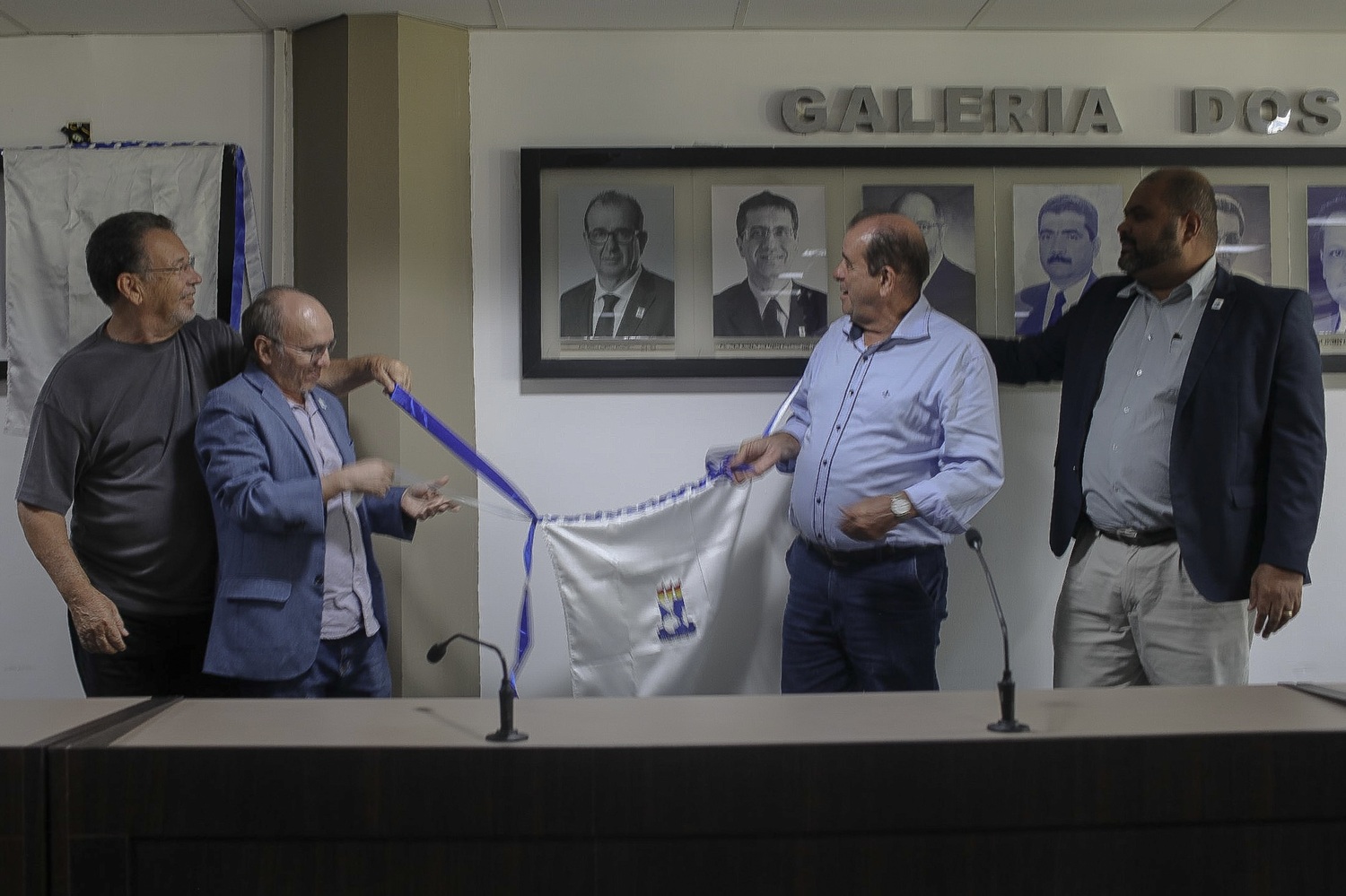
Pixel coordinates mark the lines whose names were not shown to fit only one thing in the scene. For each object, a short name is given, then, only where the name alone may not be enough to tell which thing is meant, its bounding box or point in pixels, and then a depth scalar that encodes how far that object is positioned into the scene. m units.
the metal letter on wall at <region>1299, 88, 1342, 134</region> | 3.01
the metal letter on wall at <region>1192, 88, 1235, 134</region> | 3.01
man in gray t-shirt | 2.21
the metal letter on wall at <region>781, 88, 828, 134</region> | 2.99
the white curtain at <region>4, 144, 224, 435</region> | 2.96
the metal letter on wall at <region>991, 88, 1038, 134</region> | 2.99
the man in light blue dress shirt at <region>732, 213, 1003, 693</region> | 2.37
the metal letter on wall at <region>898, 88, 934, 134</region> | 2.99
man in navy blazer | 2.24
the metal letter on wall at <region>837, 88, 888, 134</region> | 2.99
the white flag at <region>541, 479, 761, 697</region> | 2.66
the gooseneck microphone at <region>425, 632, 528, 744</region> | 1.38
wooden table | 1.30
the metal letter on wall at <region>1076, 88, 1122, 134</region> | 3.00
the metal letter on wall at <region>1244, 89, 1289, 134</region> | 3.02
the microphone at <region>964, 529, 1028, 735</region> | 1.40
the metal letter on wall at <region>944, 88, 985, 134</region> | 2.99
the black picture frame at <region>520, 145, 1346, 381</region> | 2.96
